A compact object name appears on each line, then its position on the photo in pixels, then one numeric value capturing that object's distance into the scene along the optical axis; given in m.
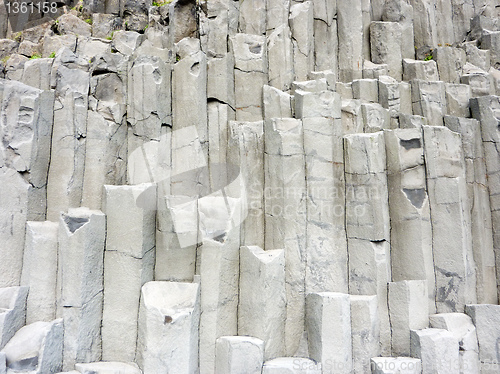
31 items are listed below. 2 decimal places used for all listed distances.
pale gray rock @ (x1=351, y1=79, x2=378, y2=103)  8.85
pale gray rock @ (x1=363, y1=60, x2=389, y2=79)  9.44
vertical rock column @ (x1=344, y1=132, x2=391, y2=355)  7.01
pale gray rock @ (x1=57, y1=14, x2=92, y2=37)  9.67
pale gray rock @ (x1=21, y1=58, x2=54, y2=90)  7.77
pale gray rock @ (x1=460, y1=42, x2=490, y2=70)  10.30
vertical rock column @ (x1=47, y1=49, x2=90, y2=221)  7.09
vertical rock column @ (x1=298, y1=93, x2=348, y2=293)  7.04
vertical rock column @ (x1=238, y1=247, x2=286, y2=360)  6.51
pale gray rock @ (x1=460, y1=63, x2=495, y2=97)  9.63
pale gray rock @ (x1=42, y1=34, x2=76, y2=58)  8.85
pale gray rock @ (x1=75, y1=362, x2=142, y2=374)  6.06
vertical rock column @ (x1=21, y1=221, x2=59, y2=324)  6.48
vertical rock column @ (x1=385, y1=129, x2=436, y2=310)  7.29
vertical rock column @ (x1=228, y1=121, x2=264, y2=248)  7.24
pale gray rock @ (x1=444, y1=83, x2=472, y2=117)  9.22
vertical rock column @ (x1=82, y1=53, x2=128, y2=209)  7.22
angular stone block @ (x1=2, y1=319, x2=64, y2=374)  5.97
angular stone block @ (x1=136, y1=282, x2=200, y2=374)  6.03
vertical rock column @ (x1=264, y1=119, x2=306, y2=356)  6.87
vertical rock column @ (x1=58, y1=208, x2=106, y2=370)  6.33
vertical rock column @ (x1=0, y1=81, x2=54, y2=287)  6.71
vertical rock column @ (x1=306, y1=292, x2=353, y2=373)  6.38
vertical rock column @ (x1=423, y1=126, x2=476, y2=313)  7.30
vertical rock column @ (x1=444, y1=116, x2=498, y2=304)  7.84
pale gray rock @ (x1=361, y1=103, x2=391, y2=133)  8.26
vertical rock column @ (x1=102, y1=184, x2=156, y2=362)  6.51
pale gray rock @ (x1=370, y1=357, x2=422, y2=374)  6.36
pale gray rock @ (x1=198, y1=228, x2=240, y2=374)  6.48
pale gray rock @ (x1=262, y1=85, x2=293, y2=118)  7.95
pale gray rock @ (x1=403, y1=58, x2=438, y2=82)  9.68
